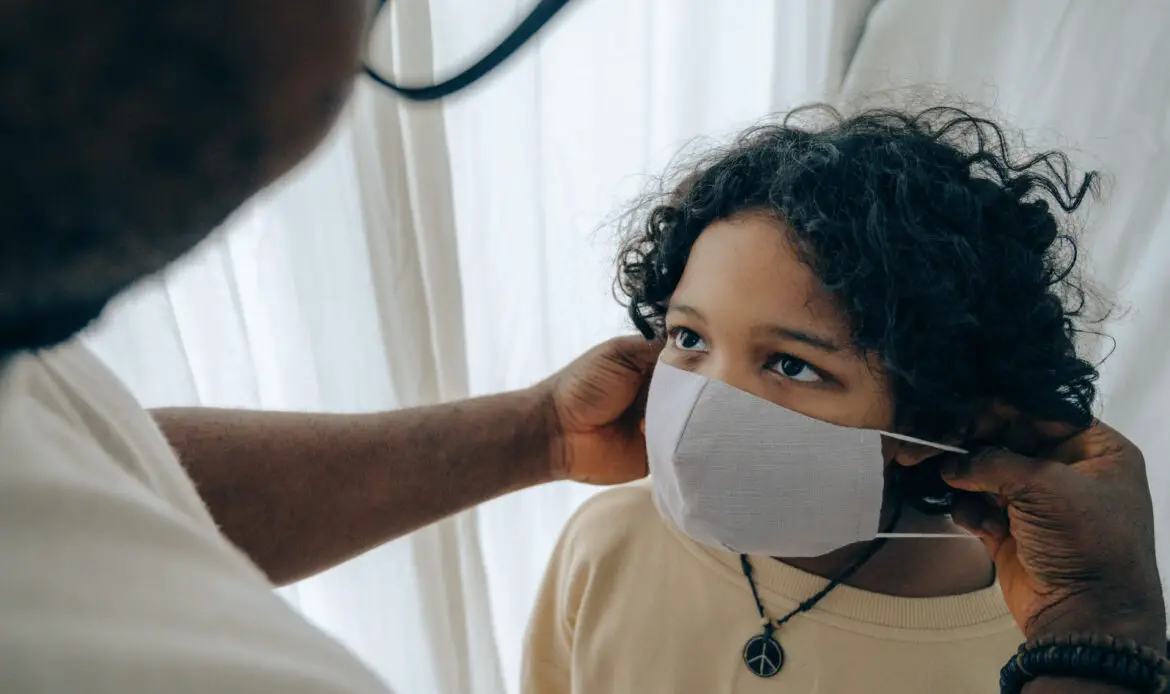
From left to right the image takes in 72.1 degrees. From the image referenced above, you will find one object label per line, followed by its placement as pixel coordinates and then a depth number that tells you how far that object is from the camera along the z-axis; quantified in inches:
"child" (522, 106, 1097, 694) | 32.4
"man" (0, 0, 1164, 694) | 13.8
